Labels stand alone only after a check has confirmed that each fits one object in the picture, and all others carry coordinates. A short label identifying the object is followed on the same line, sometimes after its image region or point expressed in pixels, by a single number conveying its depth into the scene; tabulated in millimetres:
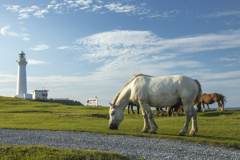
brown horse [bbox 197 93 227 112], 24234
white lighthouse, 70312
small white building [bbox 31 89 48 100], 75500
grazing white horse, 10961
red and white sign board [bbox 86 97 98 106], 51869
